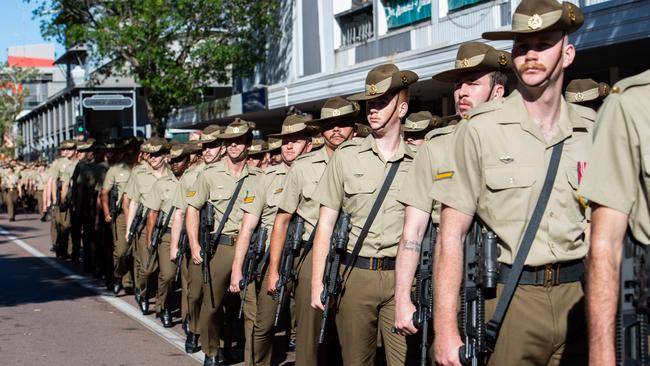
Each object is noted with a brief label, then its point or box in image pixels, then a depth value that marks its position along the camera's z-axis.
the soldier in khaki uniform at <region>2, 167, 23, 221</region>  34.91
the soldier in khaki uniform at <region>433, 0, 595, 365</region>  3.93
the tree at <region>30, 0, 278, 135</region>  26.23
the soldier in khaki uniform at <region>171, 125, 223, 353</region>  9.79
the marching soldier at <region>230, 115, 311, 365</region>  8.20
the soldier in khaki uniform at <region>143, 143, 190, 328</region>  11.59
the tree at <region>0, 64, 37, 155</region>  71.50
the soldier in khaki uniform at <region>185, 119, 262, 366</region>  9.20
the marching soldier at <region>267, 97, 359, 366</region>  7.65
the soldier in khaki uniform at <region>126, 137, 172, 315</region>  12.61
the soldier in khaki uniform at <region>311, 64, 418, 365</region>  6.03
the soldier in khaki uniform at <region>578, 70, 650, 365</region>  3.18
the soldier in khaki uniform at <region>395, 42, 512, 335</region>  4.86
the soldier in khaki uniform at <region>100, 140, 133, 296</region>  14.49
